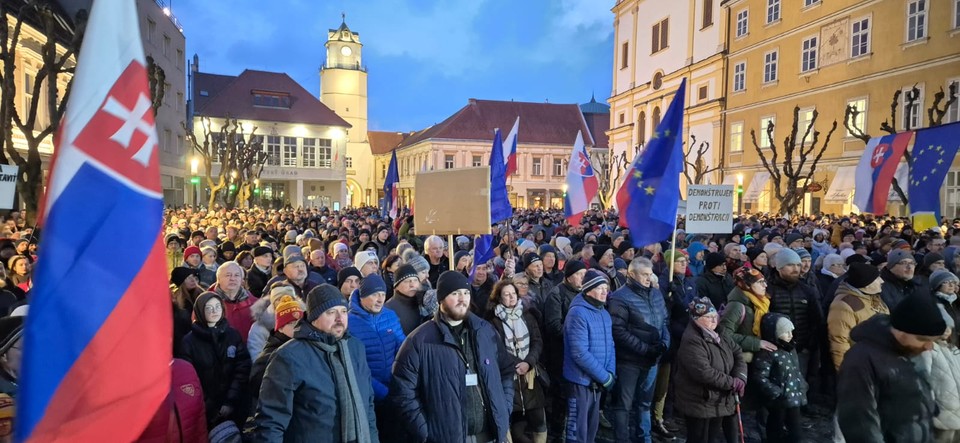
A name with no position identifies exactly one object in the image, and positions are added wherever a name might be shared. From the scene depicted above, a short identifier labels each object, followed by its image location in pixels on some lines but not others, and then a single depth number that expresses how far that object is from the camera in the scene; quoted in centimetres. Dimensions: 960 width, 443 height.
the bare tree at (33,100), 1024
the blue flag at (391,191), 1562
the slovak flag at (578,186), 1264
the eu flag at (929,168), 944
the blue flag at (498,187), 838
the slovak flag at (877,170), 1096
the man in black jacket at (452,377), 385
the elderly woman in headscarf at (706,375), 471
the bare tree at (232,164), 3054
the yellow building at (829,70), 2334
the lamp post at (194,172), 2999
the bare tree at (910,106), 1645
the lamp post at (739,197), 3344
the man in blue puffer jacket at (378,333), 435
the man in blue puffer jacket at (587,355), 497
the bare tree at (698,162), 3406
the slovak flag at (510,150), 1255
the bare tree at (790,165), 2483
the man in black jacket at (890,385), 325
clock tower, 6631
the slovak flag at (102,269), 173
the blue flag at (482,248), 757
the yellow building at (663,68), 3738
